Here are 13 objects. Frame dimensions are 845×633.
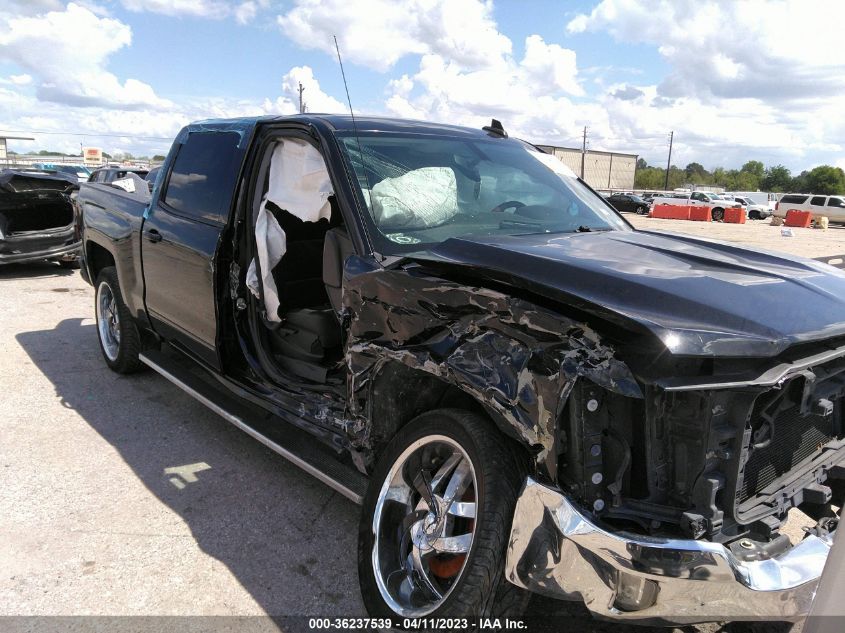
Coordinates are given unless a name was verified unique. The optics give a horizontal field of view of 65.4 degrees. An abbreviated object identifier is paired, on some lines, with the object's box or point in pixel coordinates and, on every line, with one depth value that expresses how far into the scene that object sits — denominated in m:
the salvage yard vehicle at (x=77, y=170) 29.33
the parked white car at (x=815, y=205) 36.91
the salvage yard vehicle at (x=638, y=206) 44.19
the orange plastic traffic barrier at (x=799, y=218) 35.31
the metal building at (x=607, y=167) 81.19
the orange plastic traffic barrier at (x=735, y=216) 38.59
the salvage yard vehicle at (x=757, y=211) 43.66
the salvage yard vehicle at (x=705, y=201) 40.50
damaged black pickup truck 1.94
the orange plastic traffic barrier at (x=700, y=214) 39.50
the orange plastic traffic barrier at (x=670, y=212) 40.50
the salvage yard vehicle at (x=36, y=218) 10.38
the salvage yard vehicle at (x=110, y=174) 16.75
